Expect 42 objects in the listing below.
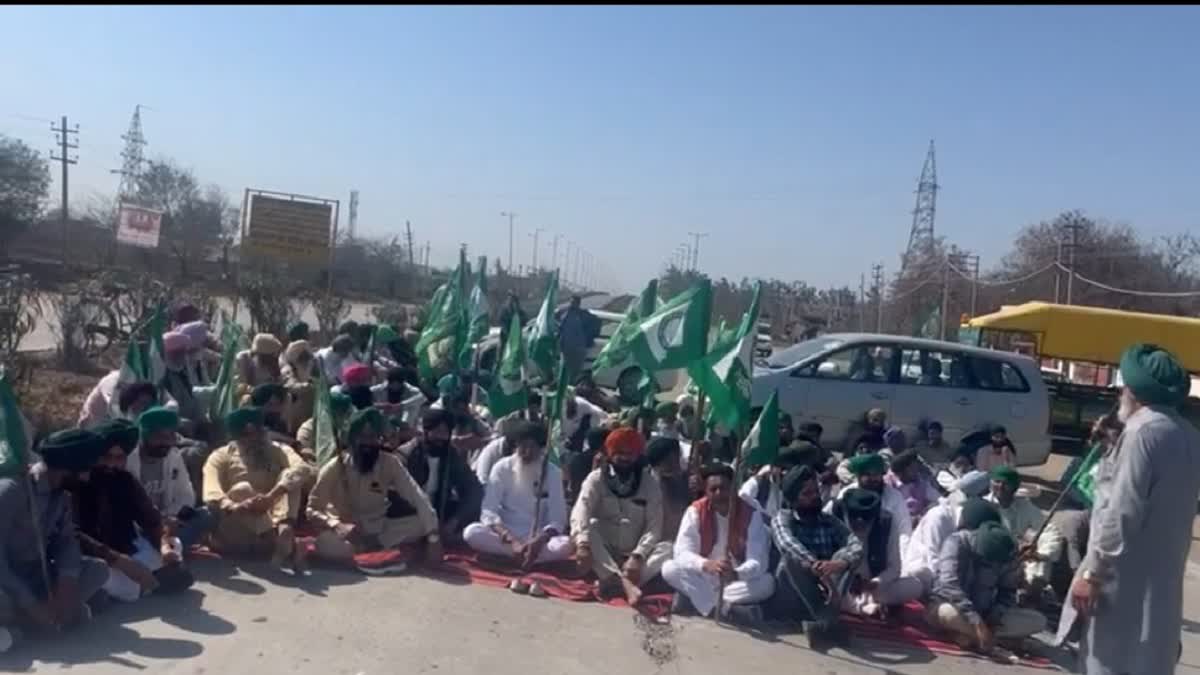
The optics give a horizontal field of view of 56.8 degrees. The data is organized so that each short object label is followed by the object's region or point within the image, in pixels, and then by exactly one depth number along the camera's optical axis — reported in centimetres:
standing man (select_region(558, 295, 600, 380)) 1423
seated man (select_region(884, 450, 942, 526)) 890
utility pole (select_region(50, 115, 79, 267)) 4779
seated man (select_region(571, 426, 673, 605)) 735
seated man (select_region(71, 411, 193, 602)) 600
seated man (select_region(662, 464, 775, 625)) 676
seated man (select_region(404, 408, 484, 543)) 809
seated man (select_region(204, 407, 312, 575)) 698
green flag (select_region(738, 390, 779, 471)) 752
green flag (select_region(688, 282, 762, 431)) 711
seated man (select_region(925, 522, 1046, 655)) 673
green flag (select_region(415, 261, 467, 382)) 1183
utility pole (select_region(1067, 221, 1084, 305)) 3750
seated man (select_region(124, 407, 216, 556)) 675
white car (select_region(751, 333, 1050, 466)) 1262
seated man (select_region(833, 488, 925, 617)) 711
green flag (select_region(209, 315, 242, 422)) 890
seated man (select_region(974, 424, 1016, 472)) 1052
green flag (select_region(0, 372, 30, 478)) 541
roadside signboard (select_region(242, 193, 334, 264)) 2012
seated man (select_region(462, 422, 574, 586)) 767
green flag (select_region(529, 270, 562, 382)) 967
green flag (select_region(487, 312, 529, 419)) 898
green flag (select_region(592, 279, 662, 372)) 854
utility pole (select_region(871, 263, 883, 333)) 4601
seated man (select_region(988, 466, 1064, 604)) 752
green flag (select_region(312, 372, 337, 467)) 768
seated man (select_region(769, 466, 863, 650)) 658
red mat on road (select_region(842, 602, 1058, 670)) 668
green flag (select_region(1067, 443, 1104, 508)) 704
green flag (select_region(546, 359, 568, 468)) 792
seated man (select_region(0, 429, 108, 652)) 537
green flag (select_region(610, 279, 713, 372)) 741
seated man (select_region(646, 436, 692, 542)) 773
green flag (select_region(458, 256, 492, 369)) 1204
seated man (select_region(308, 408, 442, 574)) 742
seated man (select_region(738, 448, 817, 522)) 732
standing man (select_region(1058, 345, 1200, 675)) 447
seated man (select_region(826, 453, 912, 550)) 756
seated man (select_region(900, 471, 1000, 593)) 705
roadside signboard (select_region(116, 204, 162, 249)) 2494
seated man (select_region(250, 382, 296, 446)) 827
